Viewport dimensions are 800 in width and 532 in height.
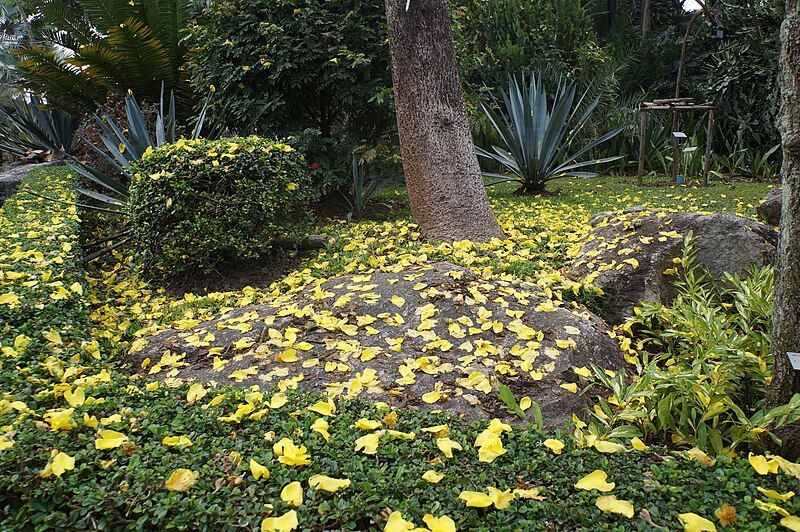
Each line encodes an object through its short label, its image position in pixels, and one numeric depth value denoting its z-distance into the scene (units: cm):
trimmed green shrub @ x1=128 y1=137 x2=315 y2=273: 435
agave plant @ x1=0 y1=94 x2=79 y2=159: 1031
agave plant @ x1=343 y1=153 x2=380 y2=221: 603
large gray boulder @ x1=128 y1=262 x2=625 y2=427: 254
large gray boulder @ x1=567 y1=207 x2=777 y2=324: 368
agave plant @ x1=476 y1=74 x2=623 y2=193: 697
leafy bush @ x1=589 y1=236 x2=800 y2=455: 204
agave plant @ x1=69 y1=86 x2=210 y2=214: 541
